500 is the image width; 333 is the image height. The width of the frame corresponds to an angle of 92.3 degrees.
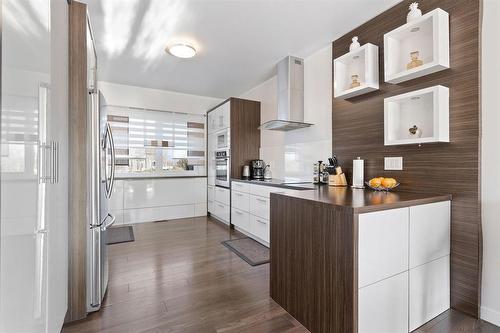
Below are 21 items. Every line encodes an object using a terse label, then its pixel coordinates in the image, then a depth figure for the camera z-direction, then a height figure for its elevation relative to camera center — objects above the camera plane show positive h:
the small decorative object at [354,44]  2.31 +1.17
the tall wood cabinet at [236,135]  4.03 +0.52
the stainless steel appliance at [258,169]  3.94 -0.07
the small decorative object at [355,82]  2.31 +0.81
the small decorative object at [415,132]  1.89 +0.26
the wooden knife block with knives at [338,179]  2.40 -0.14
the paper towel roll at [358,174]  2.23 -0.08
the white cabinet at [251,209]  3.03 -0.62
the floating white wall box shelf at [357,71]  2.15 +0.93
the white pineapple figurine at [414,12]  1.84 +1.18
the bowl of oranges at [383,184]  1.95 -0.15
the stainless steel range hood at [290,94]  3.09 +0.93
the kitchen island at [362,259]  1.26 -0.57
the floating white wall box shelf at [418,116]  1.72 +0.40
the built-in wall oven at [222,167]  4.07 -0.04
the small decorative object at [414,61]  1.84 +0.80
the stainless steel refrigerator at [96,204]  1.70 -0.29
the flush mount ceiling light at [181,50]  2.78 +1.36
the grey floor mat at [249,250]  2.63 -1.04
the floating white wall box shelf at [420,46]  1.71 +0.96
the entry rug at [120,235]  3.28 -1.03
